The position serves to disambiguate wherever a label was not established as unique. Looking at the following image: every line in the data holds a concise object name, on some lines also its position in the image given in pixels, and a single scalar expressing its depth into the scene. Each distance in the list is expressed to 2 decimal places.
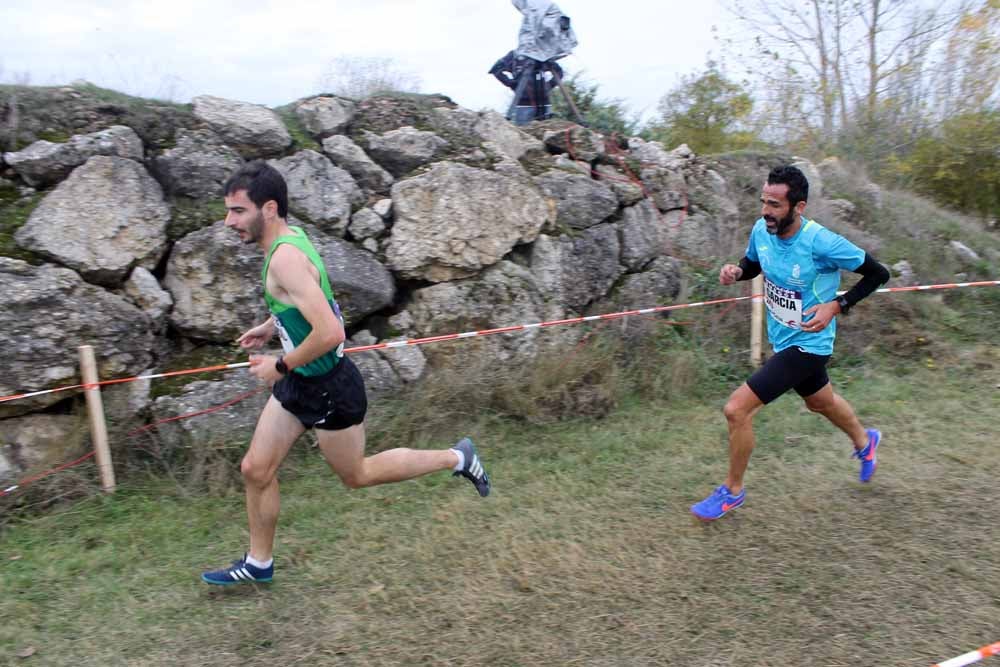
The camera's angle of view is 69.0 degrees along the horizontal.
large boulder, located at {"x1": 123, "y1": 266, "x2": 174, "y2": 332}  5.02
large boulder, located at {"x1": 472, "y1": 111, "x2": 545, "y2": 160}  6.99
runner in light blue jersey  3.79
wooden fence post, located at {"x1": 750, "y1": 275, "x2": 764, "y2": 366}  6.65
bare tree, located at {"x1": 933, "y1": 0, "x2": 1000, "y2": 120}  12.24
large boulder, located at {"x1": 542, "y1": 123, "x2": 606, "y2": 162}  7.42
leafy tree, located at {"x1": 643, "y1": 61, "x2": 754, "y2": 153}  11.77
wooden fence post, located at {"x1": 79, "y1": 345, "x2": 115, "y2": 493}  4.39
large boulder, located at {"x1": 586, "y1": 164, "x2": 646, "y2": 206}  7.31
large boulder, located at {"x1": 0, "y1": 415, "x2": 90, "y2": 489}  4.44
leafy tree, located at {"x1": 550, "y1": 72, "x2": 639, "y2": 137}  9.02
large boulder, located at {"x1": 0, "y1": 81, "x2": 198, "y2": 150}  5.05
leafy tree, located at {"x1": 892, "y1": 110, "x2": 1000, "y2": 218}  10.70
